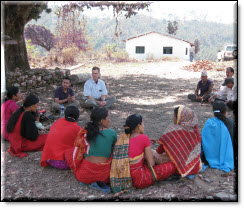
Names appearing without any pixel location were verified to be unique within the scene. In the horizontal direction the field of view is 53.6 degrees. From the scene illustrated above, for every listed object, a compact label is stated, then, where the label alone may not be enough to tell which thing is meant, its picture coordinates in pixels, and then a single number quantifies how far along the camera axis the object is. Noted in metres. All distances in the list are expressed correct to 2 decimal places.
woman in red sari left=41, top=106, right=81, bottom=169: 3.21
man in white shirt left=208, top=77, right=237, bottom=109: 5.46
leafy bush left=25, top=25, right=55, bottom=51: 21.23
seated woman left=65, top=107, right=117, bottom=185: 2.73
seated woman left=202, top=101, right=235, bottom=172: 3.12
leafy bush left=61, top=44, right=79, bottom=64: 15.63
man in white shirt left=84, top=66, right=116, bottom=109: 5.64
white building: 27.88
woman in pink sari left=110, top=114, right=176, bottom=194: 2.71
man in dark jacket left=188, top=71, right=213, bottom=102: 6.41
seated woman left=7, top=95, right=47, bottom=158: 3.42
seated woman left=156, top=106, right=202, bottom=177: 2.87
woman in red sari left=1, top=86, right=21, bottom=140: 3.78
